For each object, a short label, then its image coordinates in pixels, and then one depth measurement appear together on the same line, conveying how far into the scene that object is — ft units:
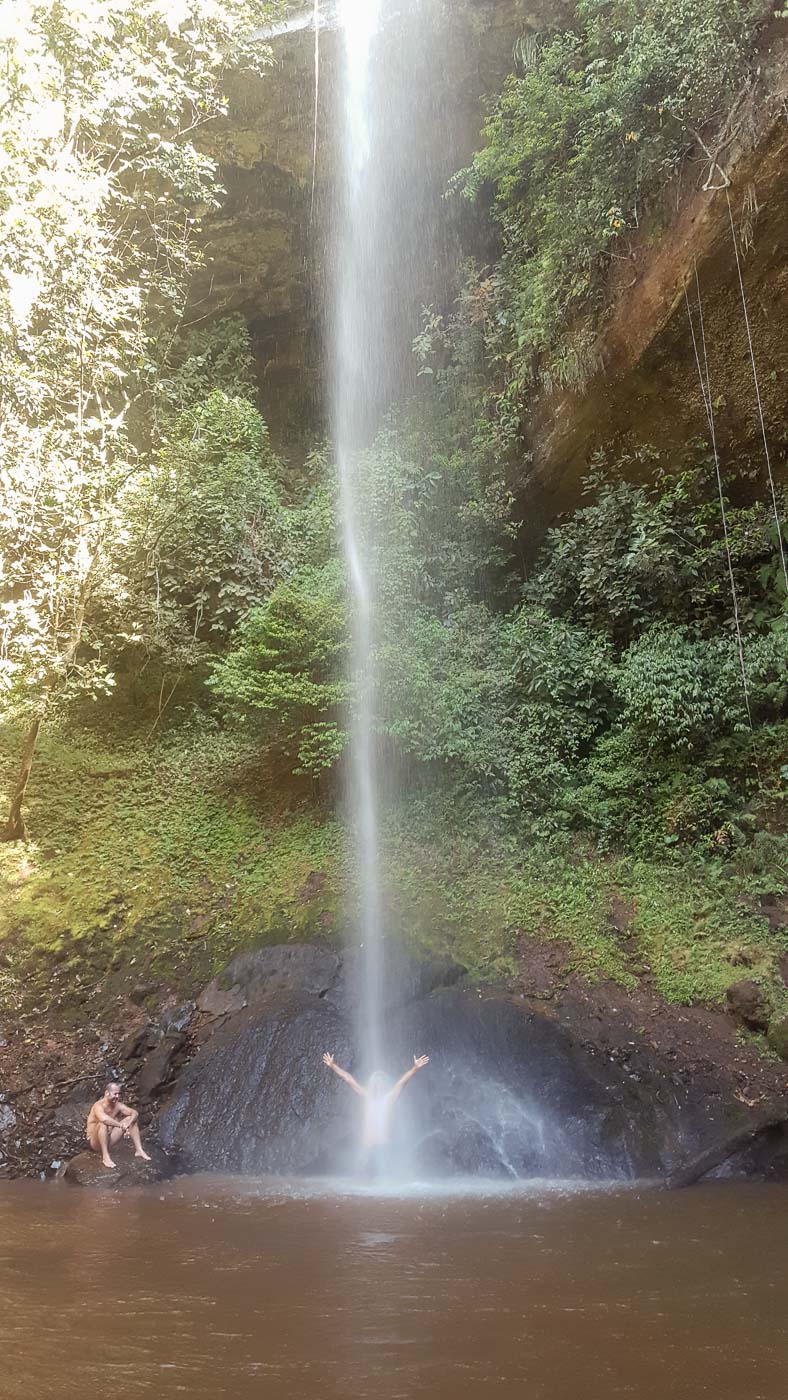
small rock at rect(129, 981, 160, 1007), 30.40
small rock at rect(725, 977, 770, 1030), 28.07
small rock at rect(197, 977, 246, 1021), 29.89
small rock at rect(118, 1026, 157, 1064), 28.30
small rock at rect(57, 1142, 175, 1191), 23.00
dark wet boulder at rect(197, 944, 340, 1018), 30.12
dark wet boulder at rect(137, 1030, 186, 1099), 27.25
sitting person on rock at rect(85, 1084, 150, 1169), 24.44
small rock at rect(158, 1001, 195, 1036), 29.37
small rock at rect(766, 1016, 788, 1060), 26.94
